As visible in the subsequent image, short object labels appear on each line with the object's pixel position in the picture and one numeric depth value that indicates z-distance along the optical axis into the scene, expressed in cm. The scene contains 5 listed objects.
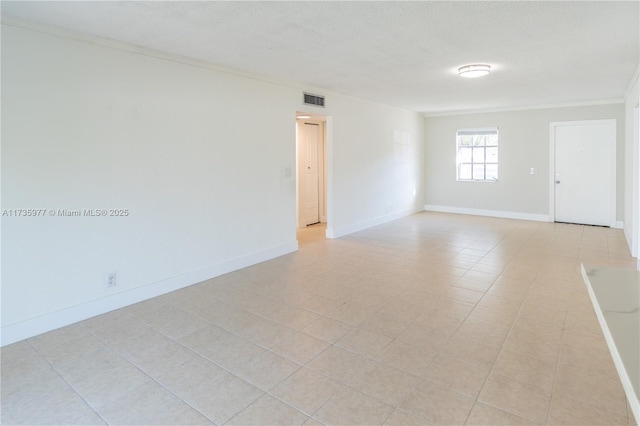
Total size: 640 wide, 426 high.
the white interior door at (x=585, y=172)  729
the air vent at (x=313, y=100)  566
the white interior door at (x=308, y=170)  782
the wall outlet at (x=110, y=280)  348
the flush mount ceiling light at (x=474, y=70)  442
